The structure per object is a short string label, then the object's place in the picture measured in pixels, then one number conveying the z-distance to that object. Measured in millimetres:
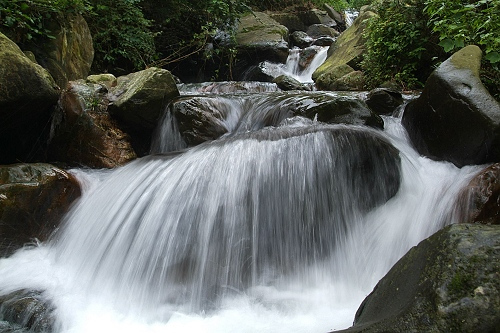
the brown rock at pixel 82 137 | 4945
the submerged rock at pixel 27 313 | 2619
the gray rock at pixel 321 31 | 15909
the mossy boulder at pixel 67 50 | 5594
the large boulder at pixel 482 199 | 2814
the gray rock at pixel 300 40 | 13853
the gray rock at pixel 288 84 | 8751
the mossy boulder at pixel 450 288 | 1303
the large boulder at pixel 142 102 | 5129
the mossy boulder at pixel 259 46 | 11398
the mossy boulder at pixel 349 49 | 8703
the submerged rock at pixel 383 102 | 5338
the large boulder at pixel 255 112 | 4809
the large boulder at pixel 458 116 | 3463
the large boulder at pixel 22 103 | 4035
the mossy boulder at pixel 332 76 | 8138
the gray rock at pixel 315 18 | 17125
